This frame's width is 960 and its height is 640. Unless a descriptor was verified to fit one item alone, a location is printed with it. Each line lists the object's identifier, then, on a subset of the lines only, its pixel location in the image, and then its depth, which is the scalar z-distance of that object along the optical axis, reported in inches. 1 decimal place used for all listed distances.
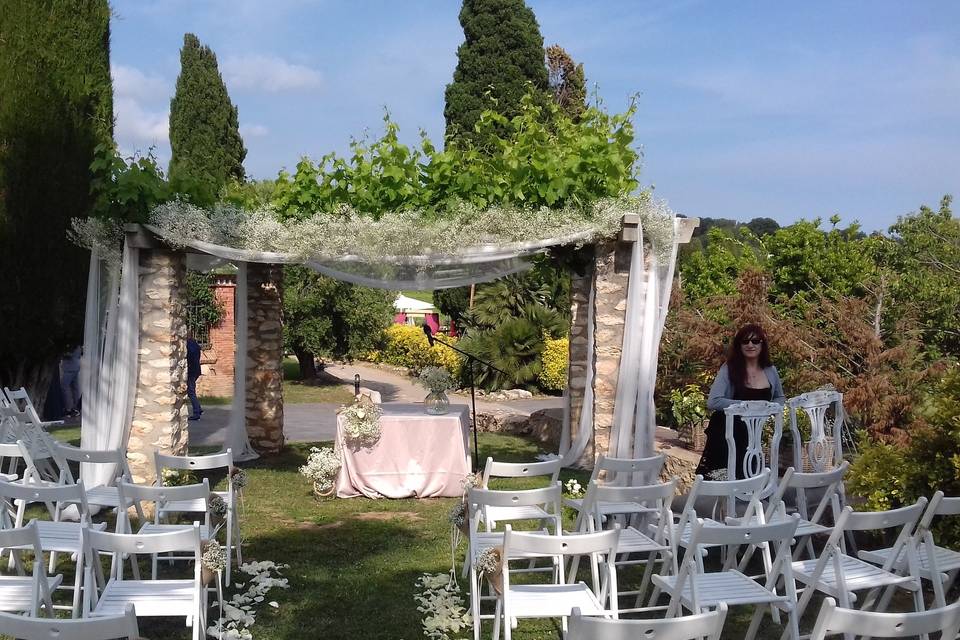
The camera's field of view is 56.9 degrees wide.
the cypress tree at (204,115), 909.2
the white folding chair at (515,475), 197.3
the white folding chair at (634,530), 176.7
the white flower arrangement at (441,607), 179.9
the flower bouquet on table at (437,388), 319.9
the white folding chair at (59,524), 167.5
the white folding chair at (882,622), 103.0
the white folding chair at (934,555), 151.8
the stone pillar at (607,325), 305.4
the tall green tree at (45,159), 404.2
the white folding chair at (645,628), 105.7
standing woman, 246.5
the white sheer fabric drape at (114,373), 288.2
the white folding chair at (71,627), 100.9
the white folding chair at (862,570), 148.6
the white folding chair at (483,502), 168.2
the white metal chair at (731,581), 145.9
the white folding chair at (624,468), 206.5
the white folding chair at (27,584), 138.6
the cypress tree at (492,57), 886.4
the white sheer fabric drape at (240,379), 379.9
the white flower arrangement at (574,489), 244.4
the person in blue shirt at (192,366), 527.2
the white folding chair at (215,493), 209.6
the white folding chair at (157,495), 175.3
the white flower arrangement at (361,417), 308.7
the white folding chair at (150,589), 143.1
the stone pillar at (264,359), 397.1
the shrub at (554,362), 669.3
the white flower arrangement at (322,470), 314.5
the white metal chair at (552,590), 144.6
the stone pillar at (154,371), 295.9
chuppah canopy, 283.6
